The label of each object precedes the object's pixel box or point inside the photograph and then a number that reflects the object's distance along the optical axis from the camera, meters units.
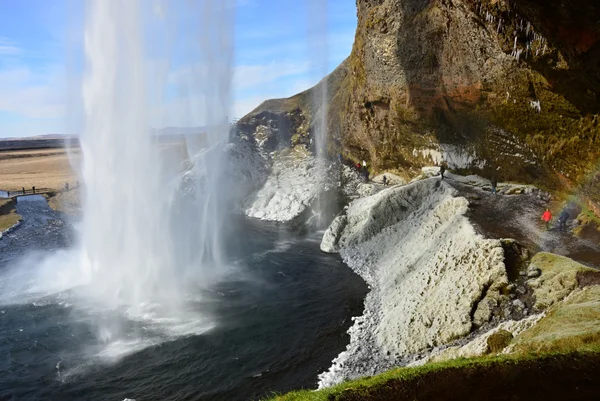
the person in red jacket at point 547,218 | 23.27
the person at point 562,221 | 23.00
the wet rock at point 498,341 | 13.09
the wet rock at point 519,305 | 16.22
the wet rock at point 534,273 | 17.62
